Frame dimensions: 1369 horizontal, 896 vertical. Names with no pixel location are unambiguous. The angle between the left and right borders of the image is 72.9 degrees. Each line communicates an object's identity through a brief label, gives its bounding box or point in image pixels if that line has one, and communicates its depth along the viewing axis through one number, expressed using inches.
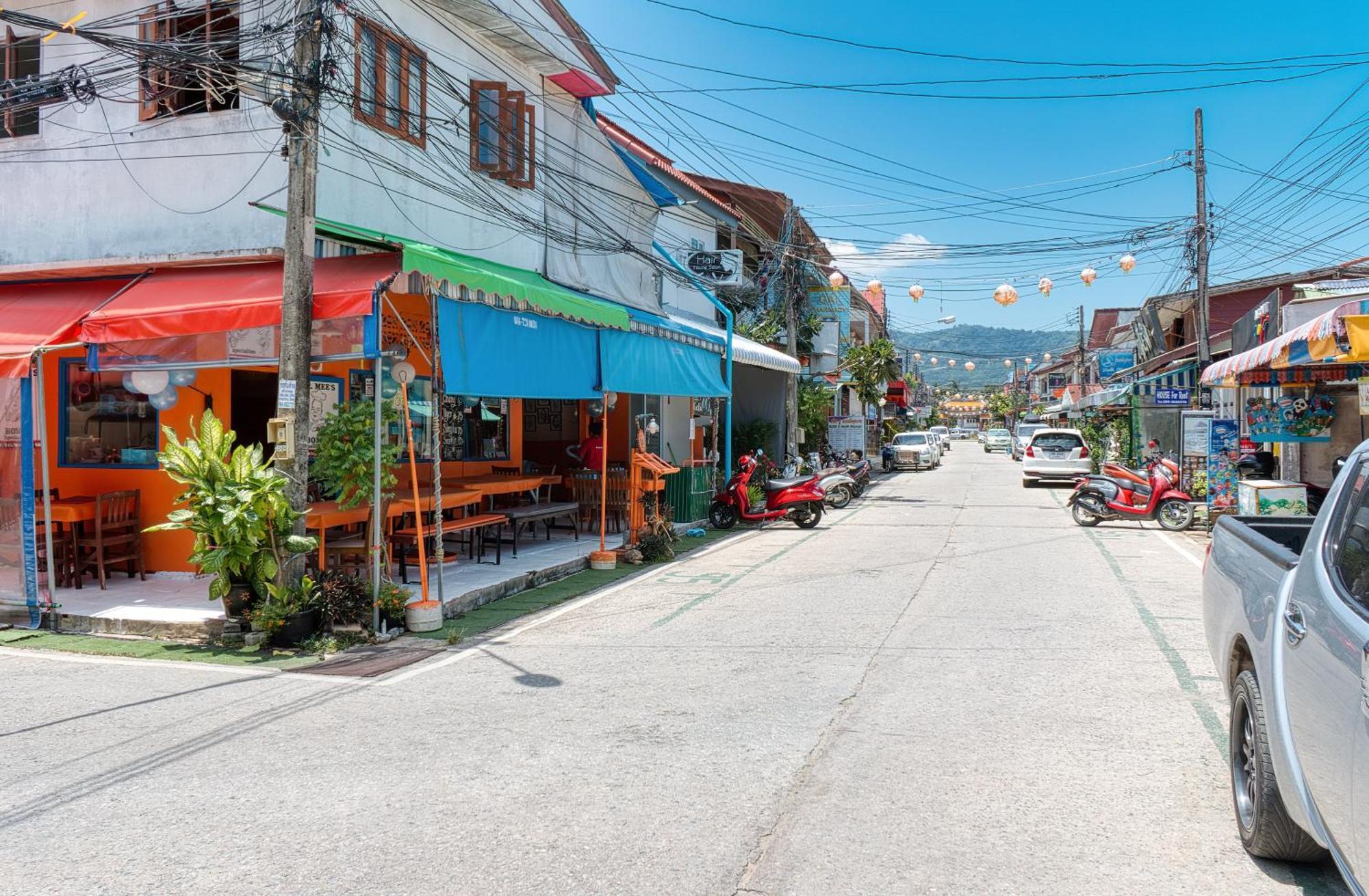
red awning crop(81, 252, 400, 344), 332.5
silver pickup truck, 109.0
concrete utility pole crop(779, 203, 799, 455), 948.0
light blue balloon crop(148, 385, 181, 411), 401.4
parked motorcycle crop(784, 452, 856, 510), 758.6
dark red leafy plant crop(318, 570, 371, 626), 327.0
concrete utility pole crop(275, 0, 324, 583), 319.9
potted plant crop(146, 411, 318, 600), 314.3
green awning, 326.3
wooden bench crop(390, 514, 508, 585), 400.2
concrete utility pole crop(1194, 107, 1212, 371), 854.5
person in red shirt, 587.8
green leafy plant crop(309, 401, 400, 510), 338.3
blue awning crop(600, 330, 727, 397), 497.0
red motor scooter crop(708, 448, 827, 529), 670.5
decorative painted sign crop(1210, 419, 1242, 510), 623.5
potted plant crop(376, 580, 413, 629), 338.6
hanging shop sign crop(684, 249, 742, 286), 821.2
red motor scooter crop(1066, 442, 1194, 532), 647.1
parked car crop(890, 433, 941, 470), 1504.7
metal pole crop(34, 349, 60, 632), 342.3
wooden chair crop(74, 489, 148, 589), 388.5
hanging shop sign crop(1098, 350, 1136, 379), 1428.4
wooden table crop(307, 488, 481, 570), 350.6
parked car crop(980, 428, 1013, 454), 2529.5
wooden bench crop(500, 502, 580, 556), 482.3
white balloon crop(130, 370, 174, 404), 385.7
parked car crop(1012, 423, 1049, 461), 1710.1
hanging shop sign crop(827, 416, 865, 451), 1328.7
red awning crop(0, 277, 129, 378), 354.6
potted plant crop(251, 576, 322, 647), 314.8
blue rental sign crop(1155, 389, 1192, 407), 828.0
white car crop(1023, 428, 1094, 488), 1049.5
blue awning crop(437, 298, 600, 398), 350.9
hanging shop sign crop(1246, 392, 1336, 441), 567.2
